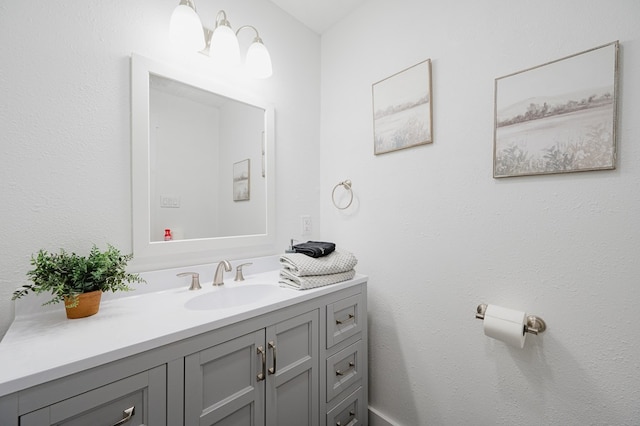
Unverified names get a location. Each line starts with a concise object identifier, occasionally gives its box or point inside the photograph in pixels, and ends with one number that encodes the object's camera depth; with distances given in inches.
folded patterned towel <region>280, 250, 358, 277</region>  45.3
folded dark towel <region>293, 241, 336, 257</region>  49.6
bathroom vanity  23.2
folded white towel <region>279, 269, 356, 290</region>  44.4
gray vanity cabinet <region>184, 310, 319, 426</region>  30.8
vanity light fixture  42.0
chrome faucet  47.0
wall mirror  42.2
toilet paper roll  36.4
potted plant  30.3
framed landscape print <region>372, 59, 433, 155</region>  49.6
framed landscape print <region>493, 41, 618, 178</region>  32.9
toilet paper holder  37.3
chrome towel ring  63.2
